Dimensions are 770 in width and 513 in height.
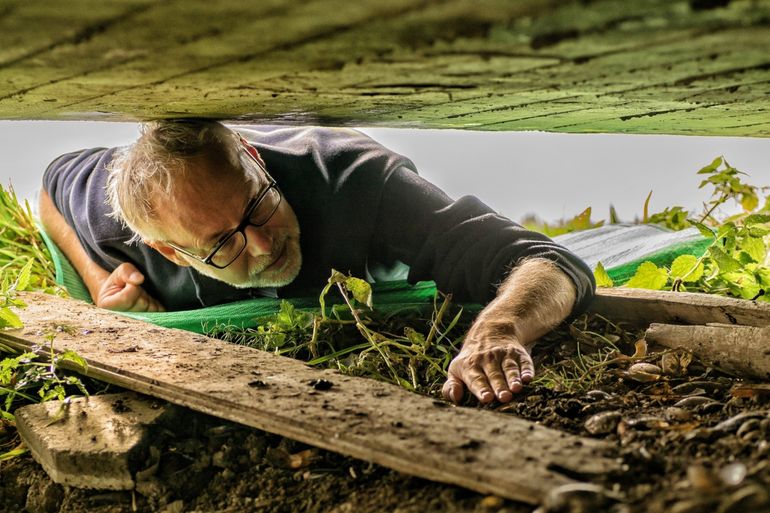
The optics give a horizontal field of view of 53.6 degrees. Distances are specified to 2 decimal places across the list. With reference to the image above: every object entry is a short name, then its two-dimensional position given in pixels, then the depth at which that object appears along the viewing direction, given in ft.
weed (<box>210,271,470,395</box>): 7.75
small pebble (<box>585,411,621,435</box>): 5.08
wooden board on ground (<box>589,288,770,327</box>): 7.59
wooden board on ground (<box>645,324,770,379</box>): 6.14
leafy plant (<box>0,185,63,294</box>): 13.09
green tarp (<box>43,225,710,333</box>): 9.98
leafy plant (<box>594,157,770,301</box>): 8.56
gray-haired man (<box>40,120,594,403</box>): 8.91
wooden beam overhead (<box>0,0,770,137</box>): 3.43
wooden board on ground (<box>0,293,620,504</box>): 4.17
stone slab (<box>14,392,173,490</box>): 5.99
